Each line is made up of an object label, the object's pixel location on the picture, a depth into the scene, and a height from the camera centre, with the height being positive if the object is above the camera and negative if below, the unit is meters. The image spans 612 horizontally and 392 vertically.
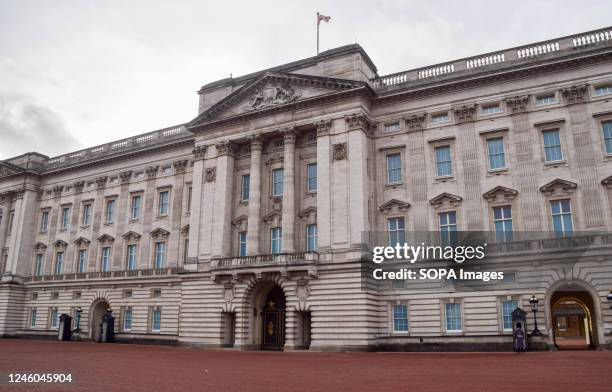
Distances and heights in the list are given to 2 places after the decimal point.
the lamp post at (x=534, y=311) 32.62 +0.72
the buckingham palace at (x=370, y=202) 34.47 +8.91
